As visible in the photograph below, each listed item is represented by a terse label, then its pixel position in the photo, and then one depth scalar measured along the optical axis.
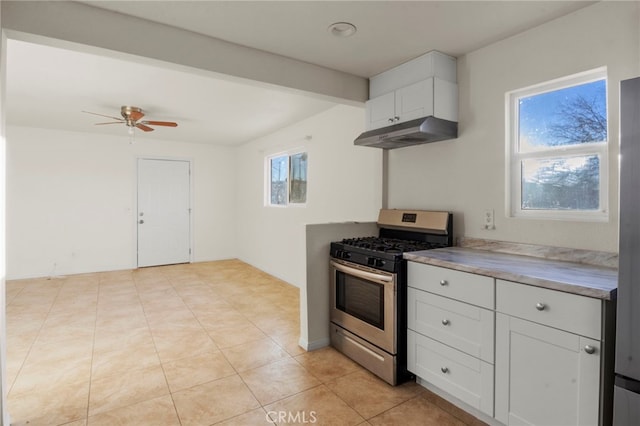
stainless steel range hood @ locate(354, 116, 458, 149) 2.53
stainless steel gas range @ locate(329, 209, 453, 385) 2.35
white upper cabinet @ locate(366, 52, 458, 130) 2.59
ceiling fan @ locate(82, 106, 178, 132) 4.10
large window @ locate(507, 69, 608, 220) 2.02
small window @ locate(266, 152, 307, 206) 5.06
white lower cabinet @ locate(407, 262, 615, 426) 1.47
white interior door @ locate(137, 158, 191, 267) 6.40
